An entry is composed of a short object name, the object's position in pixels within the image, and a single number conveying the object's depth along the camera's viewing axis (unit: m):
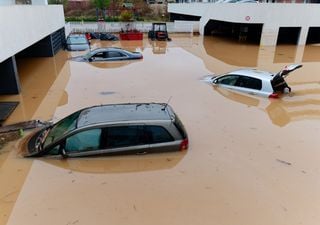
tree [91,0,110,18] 38.11
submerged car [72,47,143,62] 17.28
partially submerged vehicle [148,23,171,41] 27.25
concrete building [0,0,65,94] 8.66
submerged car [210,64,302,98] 10.96
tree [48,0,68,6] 44.06
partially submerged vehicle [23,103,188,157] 6.27
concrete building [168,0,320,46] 23.70
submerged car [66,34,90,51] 21.34
